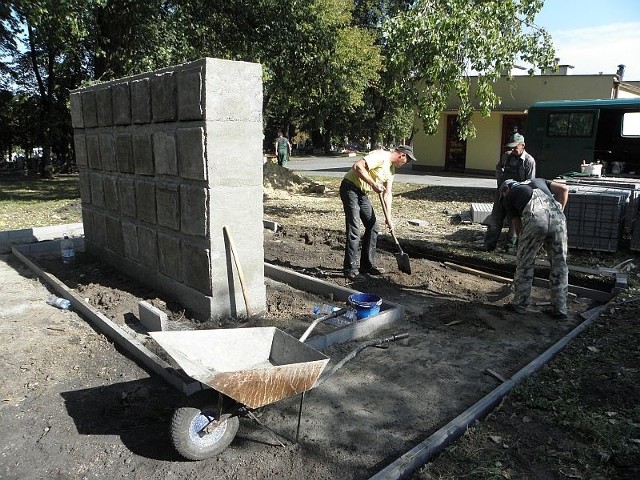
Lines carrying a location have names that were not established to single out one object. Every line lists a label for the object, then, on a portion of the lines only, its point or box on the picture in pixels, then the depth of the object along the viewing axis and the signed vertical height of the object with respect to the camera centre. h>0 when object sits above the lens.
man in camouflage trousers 5.07 -0.83
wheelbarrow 2.74 -1.32
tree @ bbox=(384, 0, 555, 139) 7.90 +1.65
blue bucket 4.96 -1.50
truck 13.16 +0.38
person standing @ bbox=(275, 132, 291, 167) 21.11 +0.01
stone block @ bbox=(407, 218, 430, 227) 10.50 -1.51
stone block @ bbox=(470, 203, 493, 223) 10.26 -1.26
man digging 6.20 -0.50
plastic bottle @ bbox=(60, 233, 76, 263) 7.07 -1.43
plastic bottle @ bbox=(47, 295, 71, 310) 5.48 -1.66
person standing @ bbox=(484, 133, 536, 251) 7.78 -0.33
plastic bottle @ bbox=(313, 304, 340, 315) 5.16 -1.62
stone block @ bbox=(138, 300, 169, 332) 4.55 -1.53
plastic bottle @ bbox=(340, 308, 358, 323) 4.97 -1.61
